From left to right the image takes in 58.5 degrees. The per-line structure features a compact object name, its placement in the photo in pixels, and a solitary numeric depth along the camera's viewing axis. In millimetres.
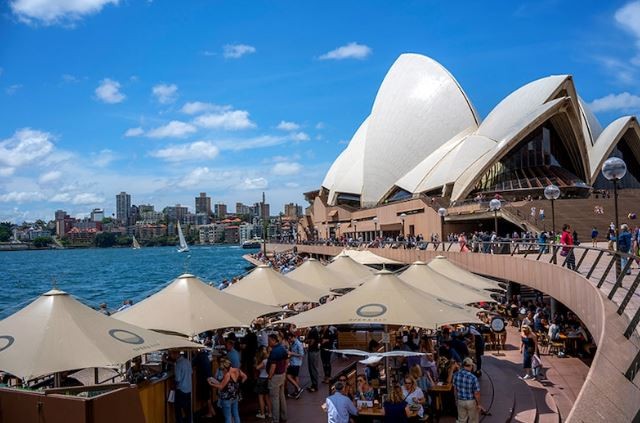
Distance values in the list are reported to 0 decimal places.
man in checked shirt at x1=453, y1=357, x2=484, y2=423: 7219
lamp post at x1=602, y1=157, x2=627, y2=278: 9570
